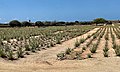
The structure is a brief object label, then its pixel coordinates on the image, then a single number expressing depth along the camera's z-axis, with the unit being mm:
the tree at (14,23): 50999
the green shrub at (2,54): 7902
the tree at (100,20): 84751
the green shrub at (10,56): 7668
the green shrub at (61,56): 7767
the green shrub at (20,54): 8096
